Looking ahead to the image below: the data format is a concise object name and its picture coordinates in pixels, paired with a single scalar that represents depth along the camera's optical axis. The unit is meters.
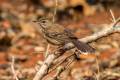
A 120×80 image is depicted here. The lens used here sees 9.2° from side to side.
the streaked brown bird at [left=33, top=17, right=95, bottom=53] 9.34
